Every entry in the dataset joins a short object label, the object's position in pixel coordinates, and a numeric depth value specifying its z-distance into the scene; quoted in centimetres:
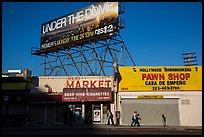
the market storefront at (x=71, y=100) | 3005
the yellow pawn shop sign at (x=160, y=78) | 3039
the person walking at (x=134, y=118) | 2838
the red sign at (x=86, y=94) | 2977
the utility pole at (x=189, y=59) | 4981
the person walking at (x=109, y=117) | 2959
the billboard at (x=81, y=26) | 3378
